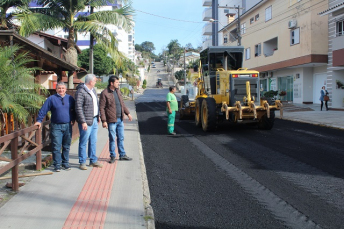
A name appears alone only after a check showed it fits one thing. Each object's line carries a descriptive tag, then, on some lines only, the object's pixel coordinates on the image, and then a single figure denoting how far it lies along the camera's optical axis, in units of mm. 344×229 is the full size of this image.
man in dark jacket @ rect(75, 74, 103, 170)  6852
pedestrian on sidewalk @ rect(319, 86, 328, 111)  22188
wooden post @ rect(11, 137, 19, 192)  5625
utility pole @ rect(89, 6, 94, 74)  18353
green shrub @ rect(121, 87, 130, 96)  46000
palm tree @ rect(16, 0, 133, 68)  15773
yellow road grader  12227
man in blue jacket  6844
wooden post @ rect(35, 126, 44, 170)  7031
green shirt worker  12117
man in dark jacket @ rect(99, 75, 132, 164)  7500
